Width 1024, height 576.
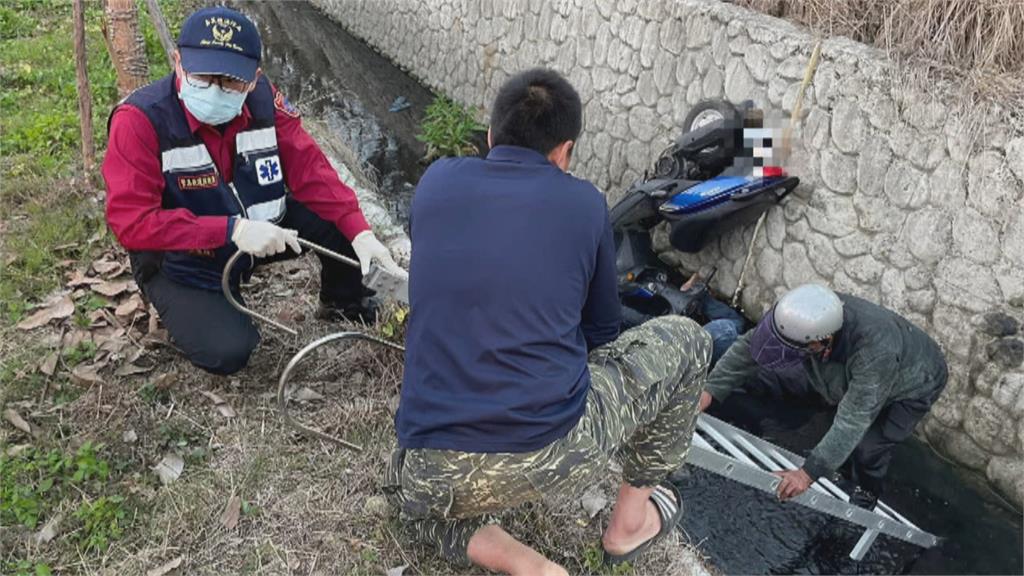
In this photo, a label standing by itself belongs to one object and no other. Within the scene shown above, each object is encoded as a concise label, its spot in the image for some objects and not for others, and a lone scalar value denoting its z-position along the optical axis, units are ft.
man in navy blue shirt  7.32
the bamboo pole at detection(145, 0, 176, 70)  19.35
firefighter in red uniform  10.66
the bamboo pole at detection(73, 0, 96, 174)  16.90
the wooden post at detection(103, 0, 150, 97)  16.90
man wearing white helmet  11.80
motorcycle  17.89
